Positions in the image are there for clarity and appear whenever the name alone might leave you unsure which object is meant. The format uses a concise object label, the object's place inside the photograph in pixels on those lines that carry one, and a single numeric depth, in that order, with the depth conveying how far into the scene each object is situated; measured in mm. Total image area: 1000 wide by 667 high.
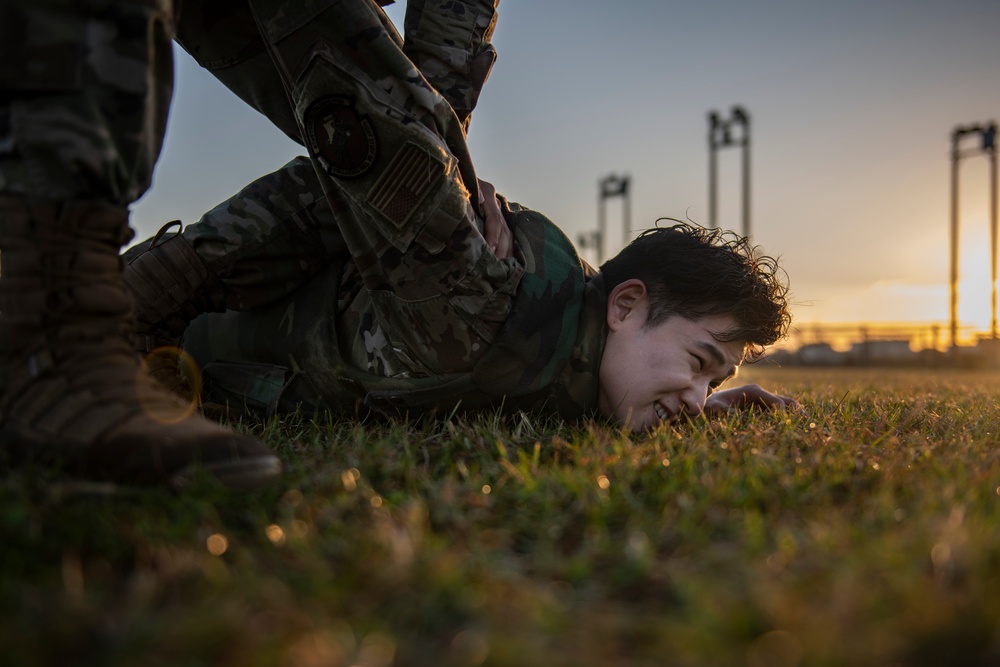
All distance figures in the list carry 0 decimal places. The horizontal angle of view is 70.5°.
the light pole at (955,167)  21469
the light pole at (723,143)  21047
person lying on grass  2084
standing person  1398
